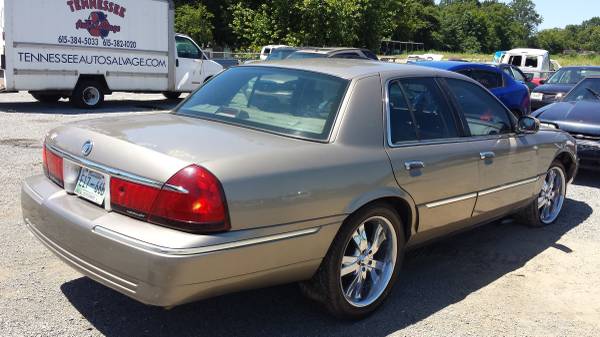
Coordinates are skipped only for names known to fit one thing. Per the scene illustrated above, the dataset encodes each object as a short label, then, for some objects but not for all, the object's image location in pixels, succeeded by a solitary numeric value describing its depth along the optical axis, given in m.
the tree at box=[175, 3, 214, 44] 38.88
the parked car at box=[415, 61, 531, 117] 10.93
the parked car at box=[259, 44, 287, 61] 23.37
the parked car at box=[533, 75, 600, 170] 7.66
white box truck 12.50
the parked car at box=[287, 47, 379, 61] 12.73
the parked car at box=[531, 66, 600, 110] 14.14
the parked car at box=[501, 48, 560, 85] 22.54
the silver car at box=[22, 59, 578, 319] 2.87
